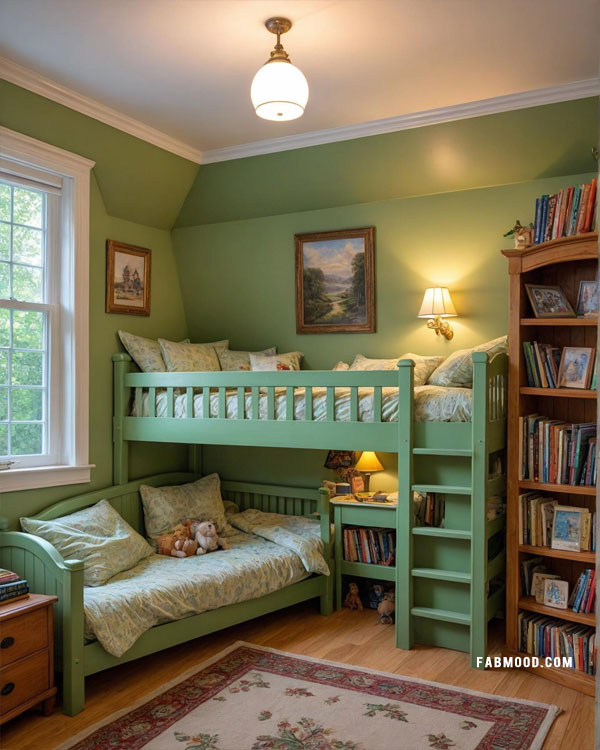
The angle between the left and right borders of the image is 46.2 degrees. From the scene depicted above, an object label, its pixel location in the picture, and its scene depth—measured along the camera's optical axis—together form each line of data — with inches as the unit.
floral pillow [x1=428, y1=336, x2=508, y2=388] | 134.9
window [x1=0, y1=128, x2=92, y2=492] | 141.3
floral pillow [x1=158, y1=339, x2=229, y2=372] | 169.0
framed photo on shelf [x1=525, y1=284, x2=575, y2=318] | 132.0
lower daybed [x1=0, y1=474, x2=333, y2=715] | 112.0
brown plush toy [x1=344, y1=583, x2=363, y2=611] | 160.6
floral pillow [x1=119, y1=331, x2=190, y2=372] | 165.9
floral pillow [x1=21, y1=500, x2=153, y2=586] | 130.7
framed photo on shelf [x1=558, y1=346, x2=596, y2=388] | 126.2
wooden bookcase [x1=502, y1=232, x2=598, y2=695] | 125.2
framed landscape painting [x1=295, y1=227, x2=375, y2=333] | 169.9
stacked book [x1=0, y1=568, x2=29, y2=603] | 108.3
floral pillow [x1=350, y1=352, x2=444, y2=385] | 150.5
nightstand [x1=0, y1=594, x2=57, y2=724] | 103.1
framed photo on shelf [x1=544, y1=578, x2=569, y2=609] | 127.8
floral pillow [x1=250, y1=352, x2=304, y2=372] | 171.5
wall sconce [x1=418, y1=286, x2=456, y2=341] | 155.3
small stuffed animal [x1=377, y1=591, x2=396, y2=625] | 148.7
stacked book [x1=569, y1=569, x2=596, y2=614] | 123.9
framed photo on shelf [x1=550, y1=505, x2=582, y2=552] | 127.0
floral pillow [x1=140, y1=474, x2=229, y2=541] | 162.4
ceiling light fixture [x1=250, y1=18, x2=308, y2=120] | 100.6
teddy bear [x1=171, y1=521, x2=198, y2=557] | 150.2
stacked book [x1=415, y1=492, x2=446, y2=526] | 146.2
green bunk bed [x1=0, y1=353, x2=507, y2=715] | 118.7
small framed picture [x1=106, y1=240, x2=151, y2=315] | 163.6
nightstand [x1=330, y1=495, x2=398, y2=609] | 152.2
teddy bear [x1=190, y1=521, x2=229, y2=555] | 152.0
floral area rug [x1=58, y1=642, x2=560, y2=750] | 100.6
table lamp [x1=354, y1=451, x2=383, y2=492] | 165.2
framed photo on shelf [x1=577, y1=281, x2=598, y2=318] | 127.3
